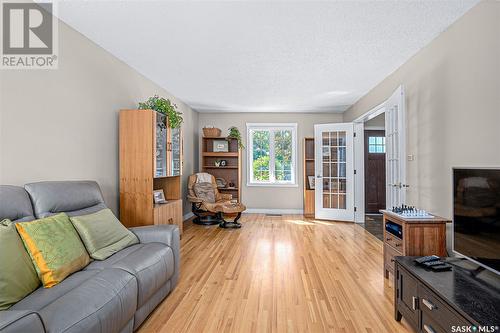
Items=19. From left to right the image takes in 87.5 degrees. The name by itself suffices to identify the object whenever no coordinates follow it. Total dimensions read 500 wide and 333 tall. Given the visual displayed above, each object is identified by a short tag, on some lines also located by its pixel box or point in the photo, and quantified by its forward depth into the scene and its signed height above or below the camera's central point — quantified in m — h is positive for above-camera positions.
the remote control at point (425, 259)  1.95 -0.70
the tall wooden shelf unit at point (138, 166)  3.25 +0.02
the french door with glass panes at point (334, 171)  5.66 -0.09
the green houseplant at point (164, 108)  3.47 +0.80
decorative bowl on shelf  6.25 -0.36
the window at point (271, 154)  6.65 +0.34
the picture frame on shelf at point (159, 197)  3.67 -0.43
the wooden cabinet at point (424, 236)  2.34 -0.63
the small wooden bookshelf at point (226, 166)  6.41 +0.08
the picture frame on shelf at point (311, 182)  6.38 -0.37
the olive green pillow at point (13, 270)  1.35 -0.56
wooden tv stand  1.31 -0.73
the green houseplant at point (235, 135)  6.14 +0.76
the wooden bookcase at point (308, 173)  6.32 -0.15
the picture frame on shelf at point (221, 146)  6.43 +0.52
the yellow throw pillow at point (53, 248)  1.59 -0.53
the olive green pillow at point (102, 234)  2.03 -0.56
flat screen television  1.58 -0.32
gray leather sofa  1.24 -0.70
